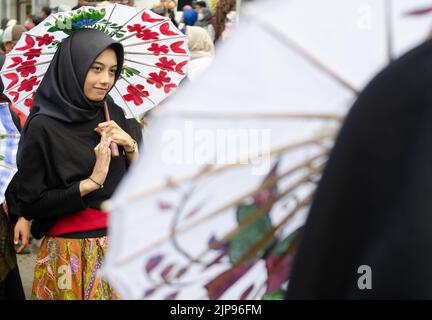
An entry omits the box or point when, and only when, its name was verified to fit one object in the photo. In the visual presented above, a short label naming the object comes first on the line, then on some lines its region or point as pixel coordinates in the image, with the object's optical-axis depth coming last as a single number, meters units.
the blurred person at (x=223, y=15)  8.43
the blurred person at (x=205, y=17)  9.95
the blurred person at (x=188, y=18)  10.25
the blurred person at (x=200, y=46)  6.09
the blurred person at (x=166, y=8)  11.69
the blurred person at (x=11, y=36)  8.62
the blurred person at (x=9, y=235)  3.97
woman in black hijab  3.37
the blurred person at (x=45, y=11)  13.50
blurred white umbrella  1.38
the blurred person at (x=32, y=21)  12.00
